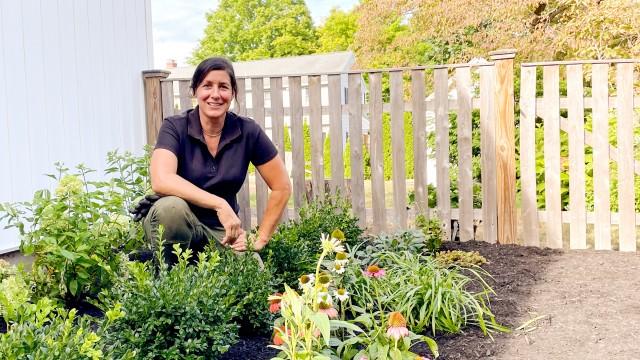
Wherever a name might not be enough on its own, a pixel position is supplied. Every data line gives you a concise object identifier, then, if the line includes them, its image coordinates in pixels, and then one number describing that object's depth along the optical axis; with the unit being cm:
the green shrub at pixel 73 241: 306
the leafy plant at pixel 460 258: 411
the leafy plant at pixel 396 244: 393
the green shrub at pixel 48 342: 176
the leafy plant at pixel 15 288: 223
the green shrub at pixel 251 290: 276
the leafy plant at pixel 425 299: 290
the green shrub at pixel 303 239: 330
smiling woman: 309
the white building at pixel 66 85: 423
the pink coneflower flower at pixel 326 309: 209
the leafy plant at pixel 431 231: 459
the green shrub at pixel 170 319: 220
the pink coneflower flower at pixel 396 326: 204
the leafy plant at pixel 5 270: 323
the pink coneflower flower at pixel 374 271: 259
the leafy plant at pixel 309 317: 189
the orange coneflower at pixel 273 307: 225
